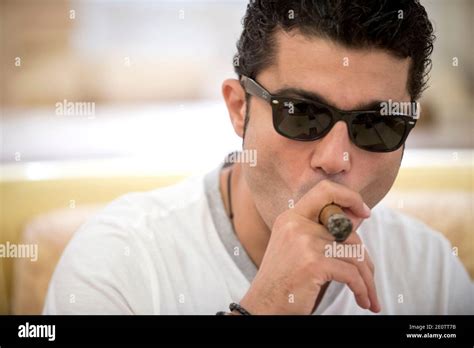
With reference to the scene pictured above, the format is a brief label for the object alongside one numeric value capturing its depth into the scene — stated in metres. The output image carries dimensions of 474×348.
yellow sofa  2.13
